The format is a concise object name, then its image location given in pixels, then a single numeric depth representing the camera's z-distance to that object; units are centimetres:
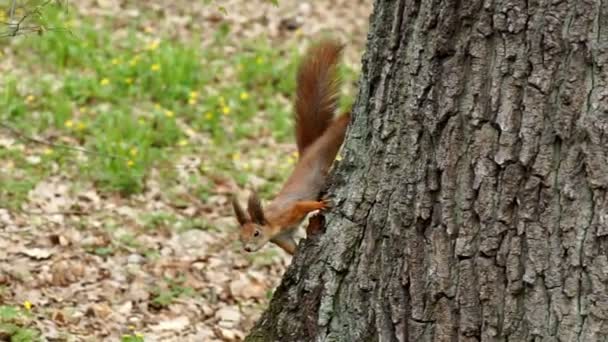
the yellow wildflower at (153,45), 1489
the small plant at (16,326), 800
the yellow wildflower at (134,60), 1423
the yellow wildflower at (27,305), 857
